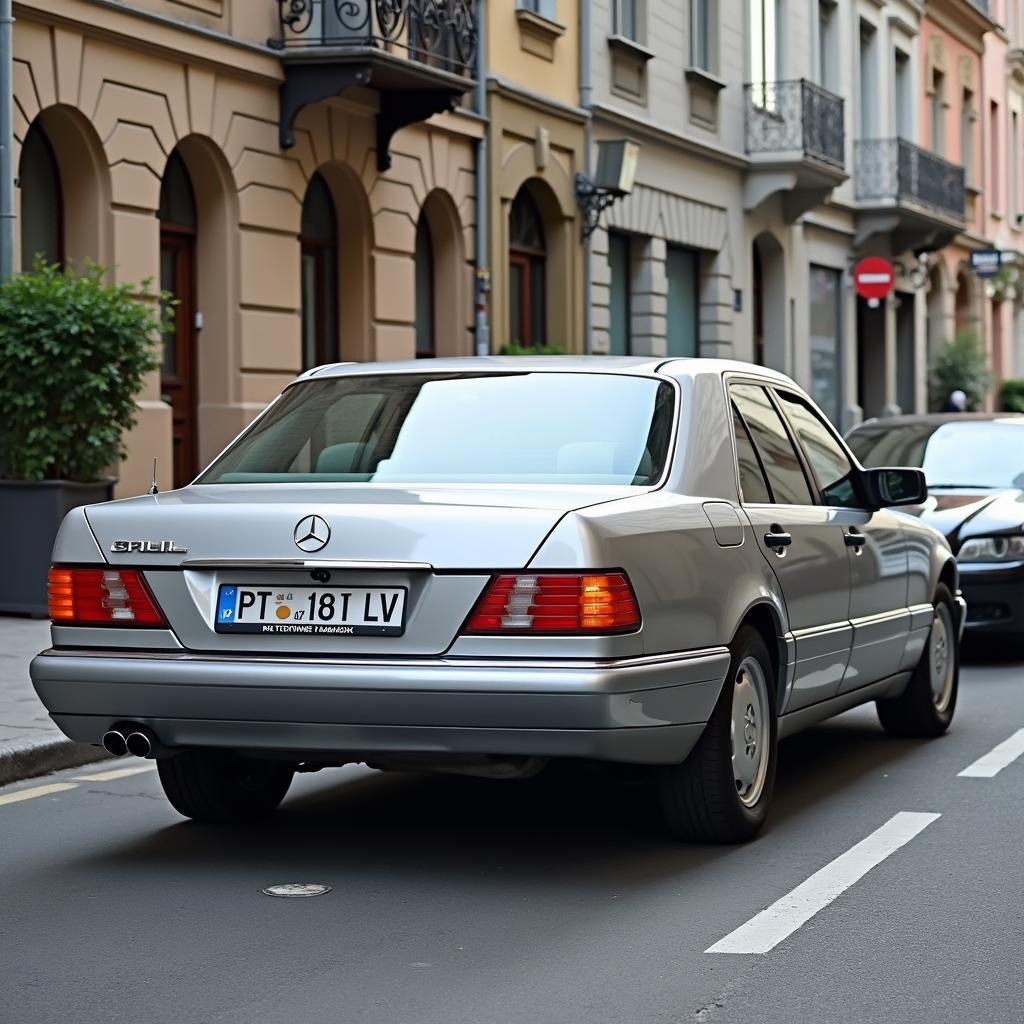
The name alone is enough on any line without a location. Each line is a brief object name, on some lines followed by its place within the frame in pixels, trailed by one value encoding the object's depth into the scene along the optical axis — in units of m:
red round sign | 32.41
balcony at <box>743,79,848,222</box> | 29.53
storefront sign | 40.41
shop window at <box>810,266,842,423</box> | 33.75
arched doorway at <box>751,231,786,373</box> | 31.77
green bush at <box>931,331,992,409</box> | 39.78
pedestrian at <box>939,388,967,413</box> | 28.28
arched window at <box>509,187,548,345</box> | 23.59
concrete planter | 13.46
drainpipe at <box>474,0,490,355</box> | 21.53
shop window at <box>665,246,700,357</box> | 27.89
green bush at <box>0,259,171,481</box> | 13.28
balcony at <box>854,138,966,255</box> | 35.38
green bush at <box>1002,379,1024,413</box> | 45.34
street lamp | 23.75
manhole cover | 5.96
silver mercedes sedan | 5.78
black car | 12.26
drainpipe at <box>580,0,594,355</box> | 24.11
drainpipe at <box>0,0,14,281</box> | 14.18
